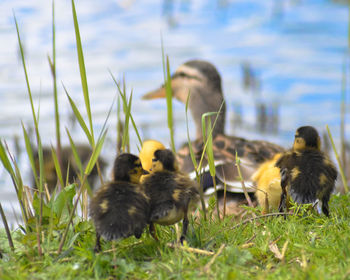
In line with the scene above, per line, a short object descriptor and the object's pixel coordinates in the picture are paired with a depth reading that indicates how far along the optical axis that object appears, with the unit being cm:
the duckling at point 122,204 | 505
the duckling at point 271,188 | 734
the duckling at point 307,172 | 650
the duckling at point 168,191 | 547
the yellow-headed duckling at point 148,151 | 776
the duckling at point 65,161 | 1355
